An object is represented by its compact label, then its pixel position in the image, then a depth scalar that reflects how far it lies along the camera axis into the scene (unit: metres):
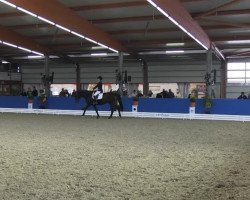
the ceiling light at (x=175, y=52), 27.17
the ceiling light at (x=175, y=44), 25.09
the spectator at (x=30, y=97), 20.85
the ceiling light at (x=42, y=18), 12.87
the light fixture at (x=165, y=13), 11.96
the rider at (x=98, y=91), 17.20
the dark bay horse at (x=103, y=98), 17.42
